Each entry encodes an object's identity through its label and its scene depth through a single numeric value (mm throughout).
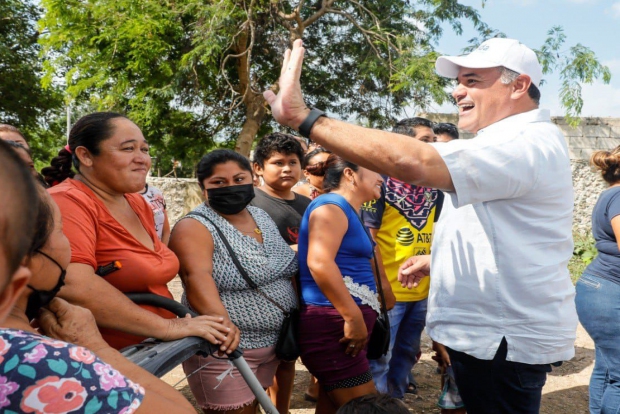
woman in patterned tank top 2590
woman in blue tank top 2678
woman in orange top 1974
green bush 9125
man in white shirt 1787
